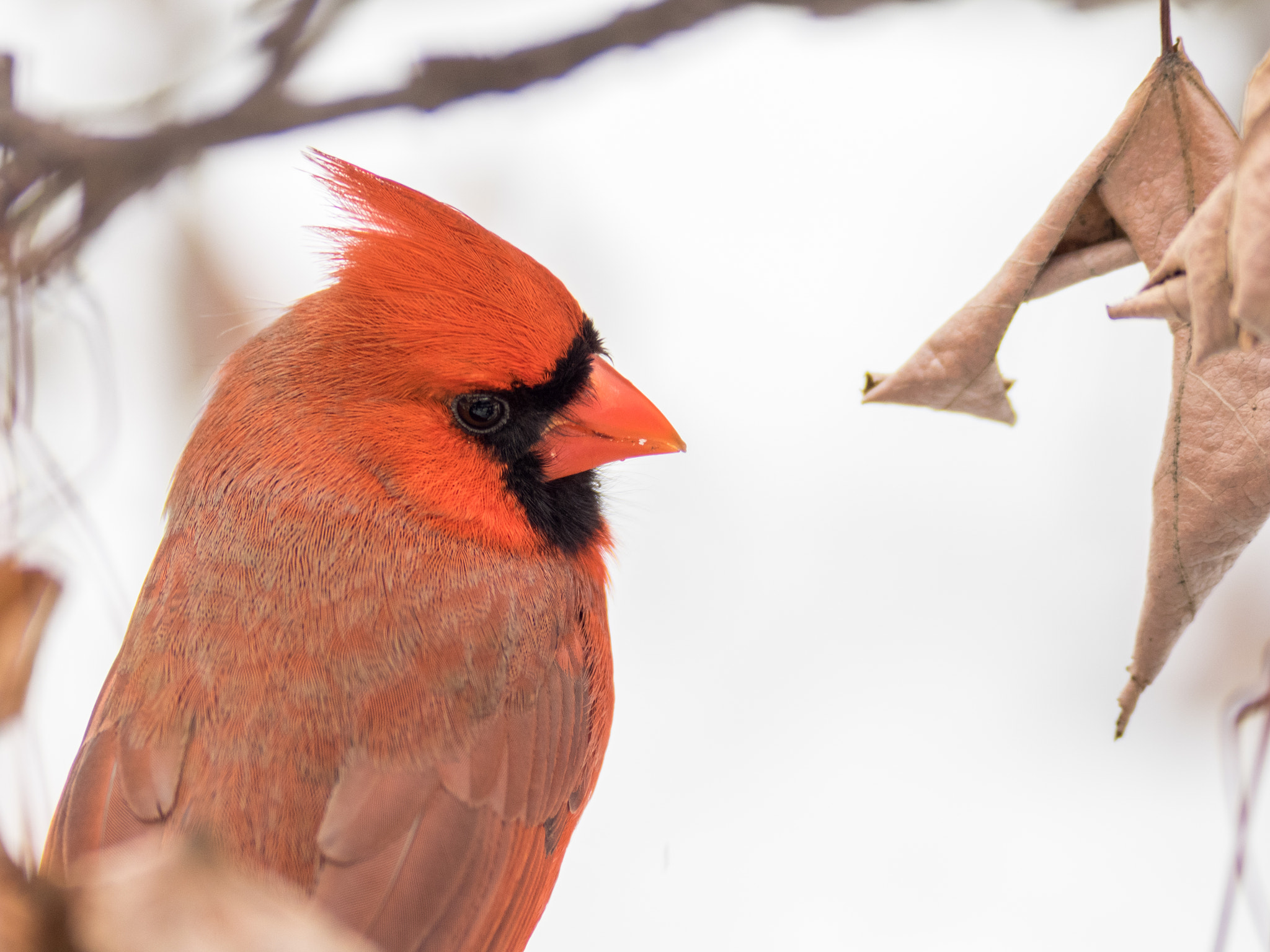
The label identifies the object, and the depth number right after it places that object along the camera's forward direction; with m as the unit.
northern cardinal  2.29
